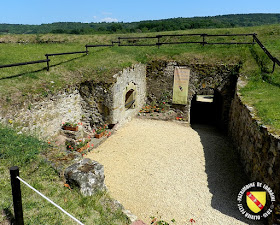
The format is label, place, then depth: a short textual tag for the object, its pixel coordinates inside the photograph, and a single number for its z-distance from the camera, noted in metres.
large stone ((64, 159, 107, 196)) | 4.62
